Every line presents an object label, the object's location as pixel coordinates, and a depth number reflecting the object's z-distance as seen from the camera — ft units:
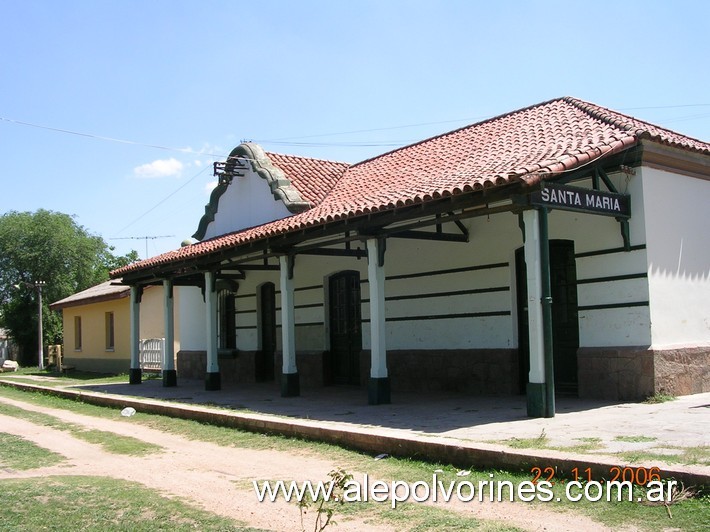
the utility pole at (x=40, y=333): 113.80
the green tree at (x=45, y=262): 141.69
